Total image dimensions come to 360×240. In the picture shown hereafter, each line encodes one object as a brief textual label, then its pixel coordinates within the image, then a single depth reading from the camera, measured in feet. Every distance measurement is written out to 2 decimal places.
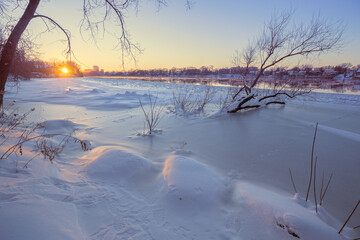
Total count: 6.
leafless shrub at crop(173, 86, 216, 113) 24.35
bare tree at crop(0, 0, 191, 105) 11.57
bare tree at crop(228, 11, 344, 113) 24.09
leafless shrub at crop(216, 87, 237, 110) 31.71
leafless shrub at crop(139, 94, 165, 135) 14.89
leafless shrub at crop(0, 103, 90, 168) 7.61
